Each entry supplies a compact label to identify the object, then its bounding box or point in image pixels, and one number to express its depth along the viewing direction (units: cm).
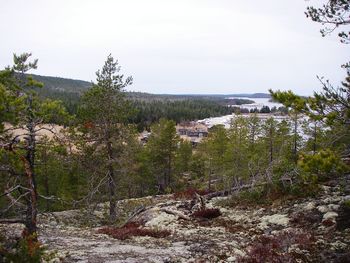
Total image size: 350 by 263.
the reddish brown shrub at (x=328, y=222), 1023
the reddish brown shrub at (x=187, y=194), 2173
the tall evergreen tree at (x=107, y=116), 1766
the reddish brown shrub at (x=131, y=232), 1197
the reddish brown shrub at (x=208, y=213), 1402
